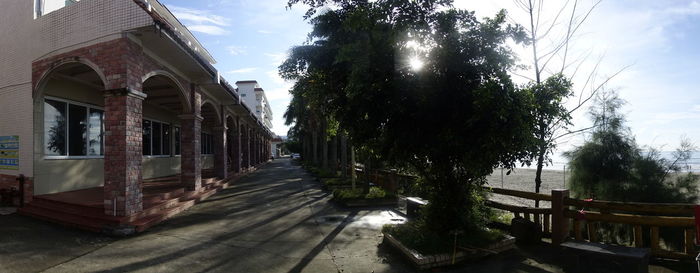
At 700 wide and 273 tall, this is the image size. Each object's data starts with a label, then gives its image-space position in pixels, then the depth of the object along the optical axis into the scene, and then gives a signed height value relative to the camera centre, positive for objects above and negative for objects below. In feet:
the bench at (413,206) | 30.23 -4.88
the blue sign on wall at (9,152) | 31.27 -0.12
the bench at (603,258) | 15.47 -4.76
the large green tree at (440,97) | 17.69 +2.27
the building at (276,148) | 362.35 -0.90
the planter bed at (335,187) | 51.69 -5.47
